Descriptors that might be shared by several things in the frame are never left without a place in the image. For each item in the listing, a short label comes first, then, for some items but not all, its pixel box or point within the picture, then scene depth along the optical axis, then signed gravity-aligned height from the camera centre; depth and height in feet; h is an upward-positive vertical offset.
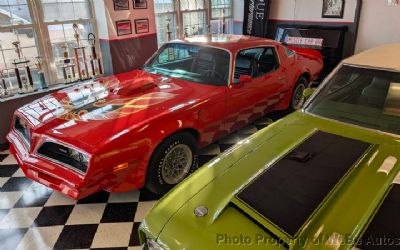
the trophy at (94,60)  16.79 -2.29
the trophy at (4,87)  13.91 -2.90
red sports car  7.72 -2.74
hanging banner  24.08 -0.50
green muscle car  4.37 -2.77
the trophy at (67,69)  15.90 -2.59
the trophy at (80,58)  16.14 -2.13
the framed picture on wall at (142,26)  17.71 -0.64
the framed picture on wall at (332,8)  20.85 -0.02
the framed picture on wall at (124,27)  16.88 -0.66
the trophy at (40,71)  14.90 -2.44
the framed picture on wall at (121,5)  16.53 +0.47
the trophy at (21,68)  14.15 -2.26
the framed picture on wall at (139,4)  17.34 +0.52
